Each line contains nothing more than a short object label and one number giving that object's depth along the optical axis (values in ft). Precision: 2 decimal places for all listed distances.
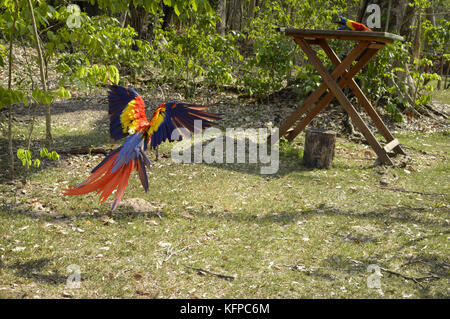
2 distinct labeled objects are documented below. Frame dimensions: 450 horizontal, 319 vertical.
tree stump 18.10
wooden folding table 16.61
